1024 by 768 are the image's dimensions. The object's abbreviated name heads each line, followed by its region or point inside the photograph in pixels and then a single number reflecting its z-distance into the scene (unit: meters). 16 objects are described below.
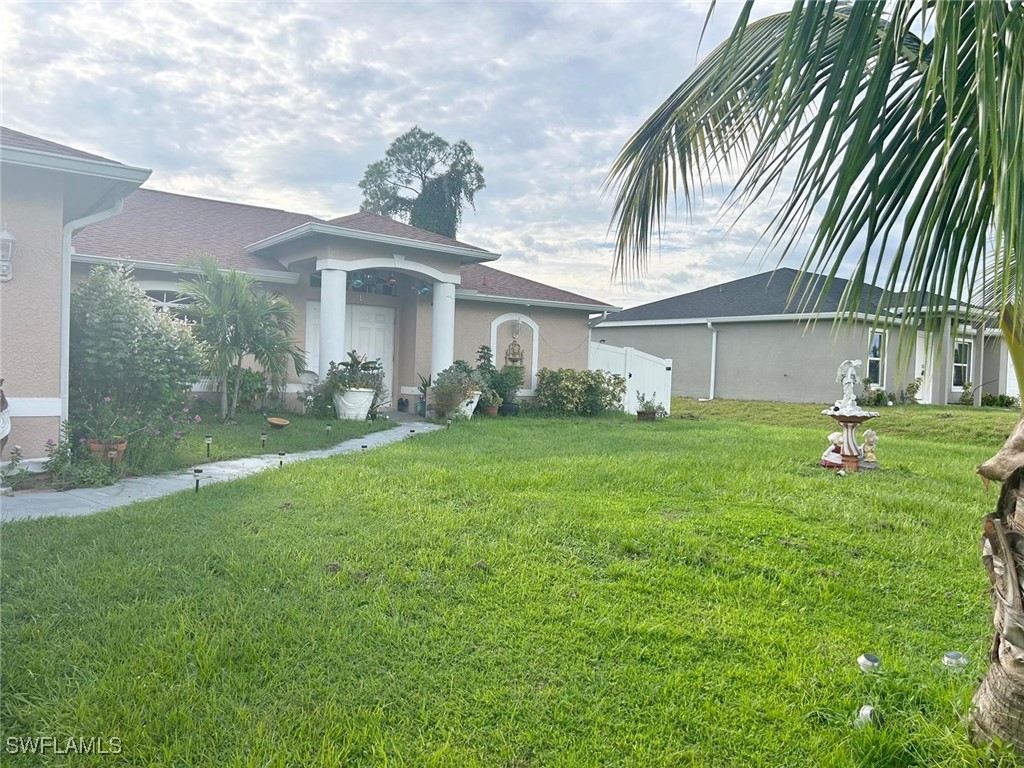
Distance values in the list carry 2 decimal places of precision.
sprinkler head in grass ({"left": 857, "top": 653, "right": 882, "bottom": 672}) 2.83
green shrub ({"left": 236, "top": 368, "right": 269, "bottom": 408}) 11.49
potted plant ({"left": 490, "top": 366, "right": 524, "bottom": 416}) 14.20
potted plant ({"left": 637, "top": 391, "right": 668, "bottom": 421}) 14.62
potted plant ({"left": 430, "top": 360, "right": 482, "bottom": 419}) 12.81
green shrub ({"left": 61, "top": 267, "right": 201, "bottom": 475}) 6.81
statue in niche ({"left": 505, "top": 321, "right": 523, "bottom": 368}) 15.40
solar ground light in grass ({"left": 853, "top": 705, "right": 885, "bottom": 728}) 2.49
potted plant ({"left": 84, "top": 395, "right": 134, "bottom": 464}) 6.68
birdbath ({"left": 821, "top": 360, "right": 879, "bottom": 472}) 7.73
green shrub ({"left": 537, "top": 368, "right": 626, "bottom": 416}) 14.74
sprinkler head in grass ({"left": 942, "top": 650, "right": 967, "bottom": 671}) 2.87
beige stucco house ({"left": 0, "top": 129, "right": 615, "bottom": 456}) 6.19
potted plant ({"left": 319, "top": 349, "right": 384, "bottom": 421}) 11.74
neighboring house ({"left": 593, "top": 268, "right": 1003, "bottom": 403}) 19.55
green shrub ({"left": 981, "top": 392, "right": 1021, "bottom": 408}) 19.89
